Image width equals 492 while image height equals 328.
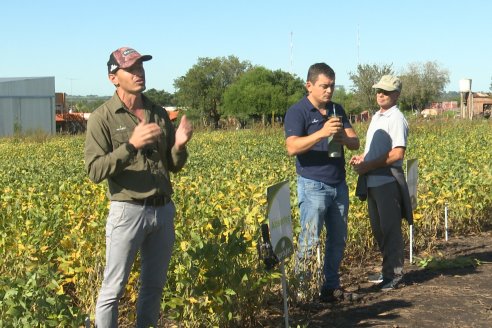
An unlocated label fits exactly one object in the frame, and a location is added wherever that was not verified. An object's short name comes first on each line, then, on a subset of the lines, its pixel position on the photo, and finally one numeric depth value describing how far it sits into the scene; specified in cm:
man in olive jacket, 387
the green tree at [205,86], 10848
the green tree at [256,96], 9312
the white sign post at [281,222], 450
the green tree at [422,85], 8344
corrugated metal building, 6062
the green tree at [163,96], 12664
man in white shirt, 588
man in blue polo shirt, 537
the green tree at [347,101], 8219
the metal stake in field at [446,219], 810
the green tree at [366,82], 6882
